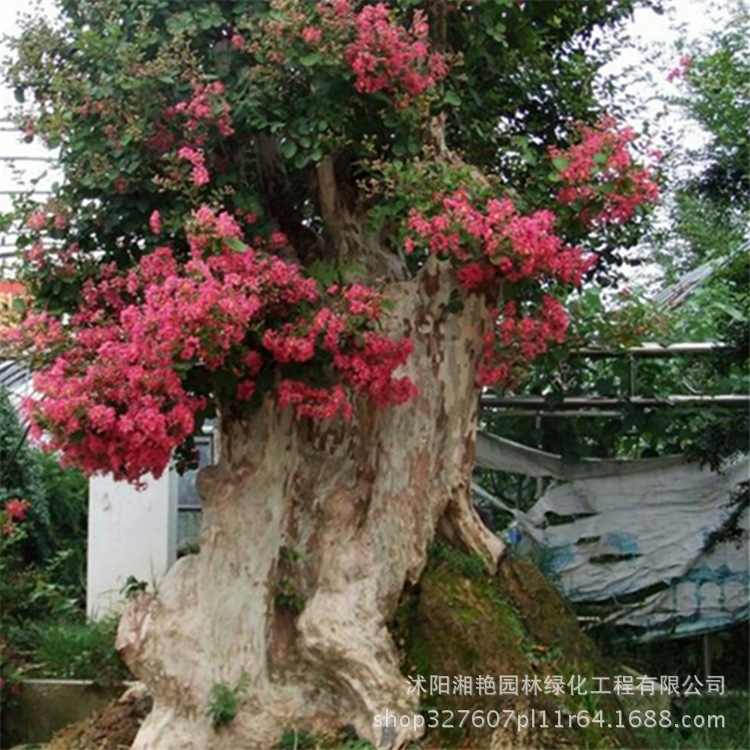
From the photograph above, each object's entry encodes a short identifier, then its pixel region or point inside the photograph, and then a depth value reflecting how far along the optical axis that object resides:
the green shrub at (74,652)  5.48
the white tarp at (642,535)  5.97
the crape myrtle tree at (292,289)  4.05
